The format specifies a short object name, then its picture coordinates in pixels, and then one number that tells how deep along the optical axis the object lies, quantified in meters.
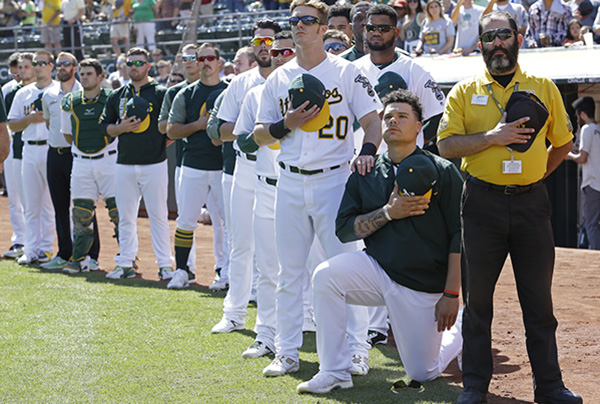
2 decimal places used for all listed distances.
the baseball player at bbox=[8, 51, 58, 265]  10.98
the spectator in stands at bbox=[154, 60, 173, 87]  17.36
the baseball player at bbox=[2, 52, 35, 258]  11.62
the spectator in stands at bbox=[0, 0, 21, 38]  23.66
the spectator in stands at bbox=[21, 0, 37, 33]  23.42
